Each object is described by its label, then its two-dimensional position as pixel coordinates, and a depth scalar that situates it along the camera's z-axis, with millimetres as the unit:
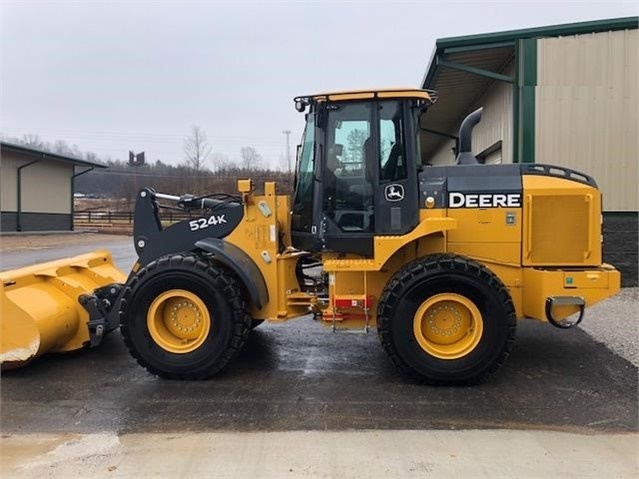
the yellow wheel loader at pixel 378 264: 5301
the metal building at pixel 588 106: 10305
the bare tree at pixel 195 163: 63594
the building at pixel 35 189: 29906
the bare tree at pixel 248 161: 63819
